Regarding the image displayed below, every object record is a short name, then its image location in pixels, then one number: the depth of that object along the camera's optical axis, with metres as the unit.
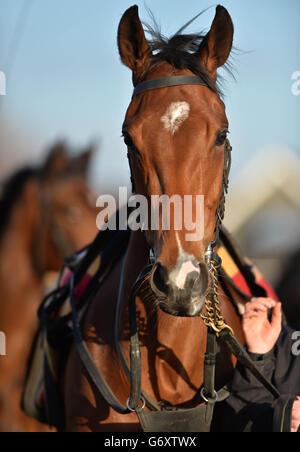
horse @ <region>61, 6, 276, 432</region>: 3.66
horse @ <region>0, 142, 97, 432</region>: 9.27
